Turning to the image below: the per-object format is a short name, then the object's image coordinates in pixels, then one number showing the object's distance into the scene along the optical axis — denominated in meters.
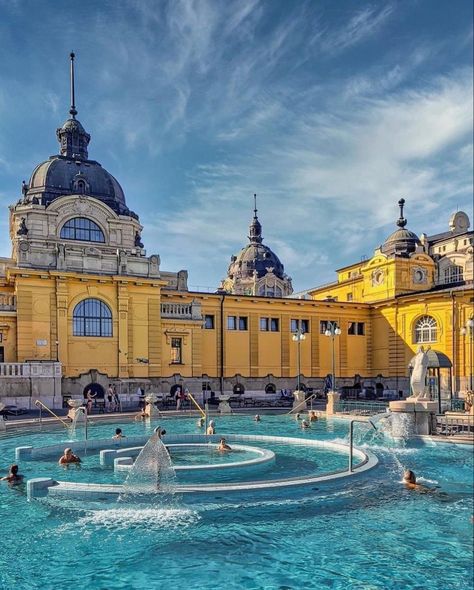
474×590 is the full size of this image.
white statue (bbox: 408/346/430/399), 22.92
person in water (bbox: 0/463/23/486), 14.64
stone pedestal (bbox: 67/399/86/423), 25.98
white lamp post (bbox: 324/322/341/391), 34.14
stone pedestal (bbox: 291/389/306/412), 34.22
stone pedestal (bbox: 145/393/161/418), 30.03
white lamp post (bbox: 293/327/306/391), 34.69
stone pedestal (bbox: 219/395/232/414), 33.16
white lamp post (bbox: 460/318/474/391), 39.33
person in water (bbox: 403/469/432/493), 13.95
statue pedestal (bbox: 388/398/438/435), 21.92
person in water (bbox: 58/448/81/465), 17.20
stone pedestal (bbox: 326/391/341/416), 31.70
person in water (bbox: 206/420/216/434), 22.22
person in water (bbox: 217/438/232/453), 19.36
